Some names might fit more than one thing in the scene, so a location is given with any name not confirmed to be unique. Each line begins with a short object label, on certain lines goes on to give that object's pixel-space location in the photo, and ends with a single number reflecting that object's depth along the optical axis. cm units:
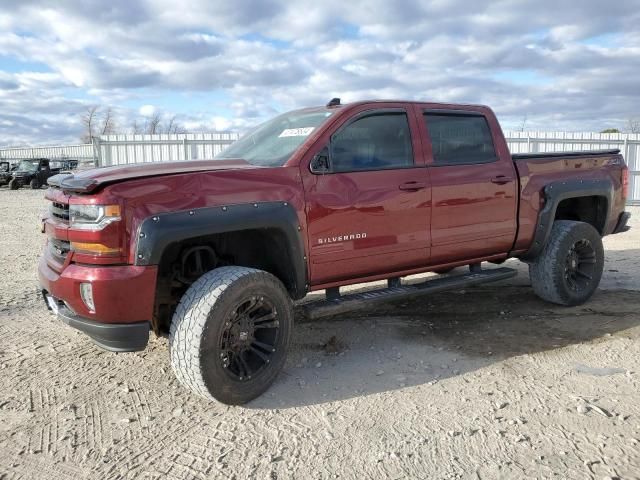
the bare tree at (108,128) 6362
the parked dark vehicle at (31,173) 2877
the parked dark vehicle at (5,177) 2931
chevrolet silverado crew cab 330
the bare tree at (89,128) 6273
